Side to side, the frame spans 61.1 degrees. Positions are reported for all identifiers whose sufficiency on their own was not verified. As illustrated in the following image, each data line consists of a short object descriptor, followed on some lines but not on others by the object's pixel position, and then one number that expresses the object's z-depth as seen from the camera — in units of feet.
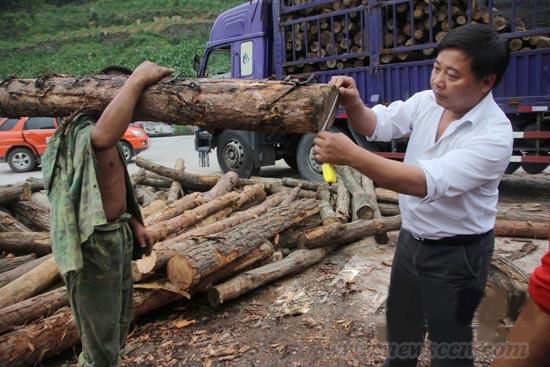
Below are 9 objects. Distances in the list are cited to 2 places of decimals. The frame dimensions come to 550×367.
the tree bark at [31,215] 19.65
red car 42.09
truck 22.21
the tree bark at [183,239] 12.34
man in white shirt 6.20
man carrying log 7.73
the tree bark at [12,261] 14.64
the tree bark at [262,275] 12.87
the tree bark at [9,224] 17.44
